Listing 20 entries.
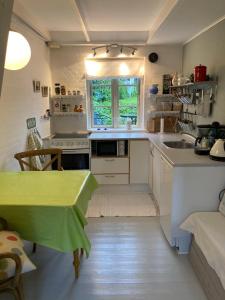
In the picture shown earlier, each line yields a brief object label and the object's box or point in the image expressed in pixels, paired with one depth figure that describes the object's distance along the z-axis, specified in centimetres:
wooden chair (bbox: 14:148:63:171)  271
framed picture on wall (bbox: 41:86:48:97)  381
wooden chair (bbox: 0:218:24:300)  139
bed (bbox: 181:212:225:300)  168
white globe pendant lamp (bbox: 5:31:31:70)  188
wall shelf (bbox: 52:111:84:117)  434
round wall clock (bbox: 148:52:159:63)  424
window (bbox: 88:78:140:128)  447
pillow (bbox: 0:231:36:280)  148
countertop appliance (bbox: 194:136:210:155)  256
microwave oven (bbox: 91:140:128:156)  395
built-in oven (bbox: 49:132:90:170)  392
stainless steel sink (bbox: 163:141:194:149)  346
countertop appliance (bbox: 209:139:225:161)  230
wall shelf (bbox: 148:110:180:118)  435
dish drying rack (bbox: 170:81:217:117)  299
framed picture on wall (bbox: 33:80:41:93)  342
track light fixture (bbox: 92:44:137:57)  421
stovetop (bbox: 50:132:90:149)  392
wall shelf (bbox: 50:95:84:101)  429
